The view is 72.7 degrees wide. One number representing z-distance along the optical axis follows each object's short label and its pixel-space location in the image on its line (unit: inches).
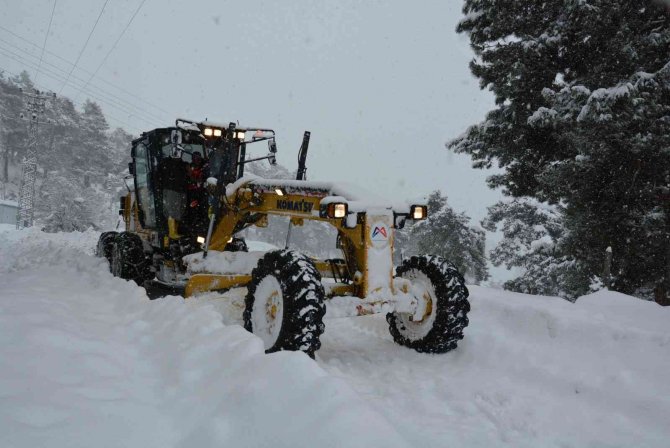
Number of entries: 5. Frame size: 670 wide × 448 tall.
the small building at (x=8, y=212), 1588.1
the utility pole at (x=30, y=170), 1248.8
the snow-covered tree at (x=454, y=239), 900.6
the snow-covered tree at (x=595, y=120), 324.8
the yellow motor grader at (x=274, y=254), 172.2
